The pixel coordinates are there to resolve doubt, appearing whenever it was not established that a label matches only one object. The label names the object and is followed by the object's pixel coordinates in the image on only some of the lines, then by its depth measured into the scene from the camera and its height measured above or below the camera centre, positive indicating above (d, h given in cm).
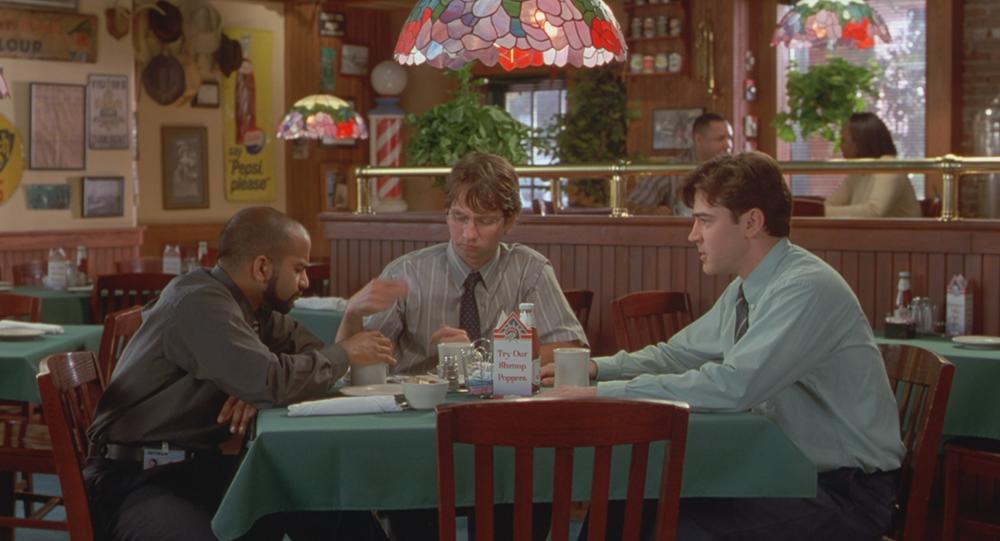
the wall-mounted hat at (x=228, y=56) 1159 +118
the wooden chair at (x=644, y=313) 489 -42
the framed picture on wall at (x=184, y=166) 1129 +26
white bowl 307 -43
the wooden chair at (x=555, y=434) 230 -39
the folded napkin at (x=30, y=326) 523 -49
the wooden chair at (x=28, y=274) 792 -44
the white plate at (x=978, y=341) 473 -49
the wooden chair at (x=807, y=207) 798 -6
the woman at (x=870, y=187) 691 +6
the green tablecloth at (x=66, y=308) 716 -57
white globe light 1308 +112
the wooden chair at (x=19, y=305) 552 -43
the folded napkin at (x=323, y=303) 616 -47
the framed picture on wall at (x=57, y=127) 980 +50
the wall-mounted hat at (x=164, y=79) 1110 +95
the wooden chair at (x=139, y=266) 814 -40
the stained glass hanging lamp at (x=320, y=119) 998 +56
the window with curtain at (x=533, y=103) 1260 +88
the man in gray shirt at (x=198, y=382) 313 -42
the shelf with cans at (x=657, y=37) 1107 +129
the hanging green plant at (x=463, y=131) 635 +30
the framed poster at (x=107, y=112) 1014 +63
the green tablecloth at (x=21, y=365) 473 -57
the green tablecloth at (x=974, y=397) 431 -63
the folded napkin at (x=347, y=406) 299 -45
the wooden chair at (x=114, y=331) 433 -42
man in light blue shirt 295 -40
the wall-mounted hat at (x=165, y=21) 1098 +139
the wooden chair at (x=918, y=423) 324 -54
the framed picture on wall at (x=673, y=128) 1105 +56
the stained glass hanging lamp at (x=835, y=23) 734 +93
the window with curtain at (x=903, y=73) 1064 +96
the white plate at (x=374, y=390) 328 -46
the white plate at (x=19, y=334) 512 -50
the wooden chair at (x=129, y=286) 669 -43
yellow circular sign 959 +28
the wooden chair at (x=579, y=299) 518 -38
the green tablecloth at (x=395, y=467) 274 -54
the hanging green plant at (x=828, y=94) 1021 +77
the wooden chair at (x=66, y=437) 310 -54
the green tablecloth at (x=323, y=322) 604 -55
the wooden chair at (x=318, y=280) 774 -46
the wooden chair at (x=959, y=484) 398 -84
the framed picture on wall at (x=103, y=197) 1012 +0
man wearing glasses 388 -24
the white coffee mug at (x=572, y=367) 325 -40
